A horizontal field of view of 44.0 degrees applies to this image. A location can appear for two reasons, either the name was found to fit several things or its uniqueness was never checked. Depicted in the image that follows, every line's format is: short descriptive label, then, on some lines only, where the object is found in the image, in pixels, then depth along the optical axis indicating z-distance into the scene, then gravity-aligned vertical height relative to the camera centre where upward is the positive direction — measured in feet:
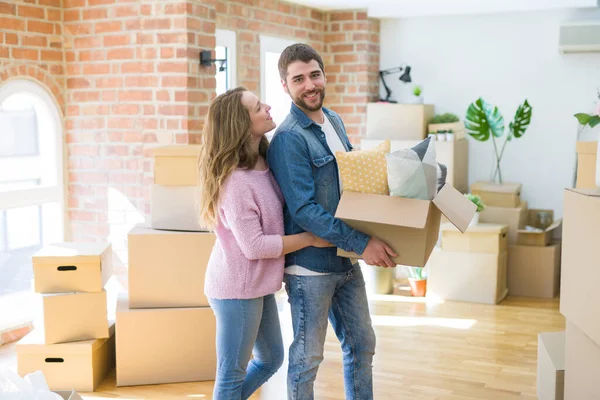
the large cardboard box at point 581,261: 6.98 -1.33
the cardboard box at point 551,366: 9.76 -3.26
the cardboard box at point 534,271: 17.85 -3.54
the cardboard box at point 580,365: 7.32 -2.46
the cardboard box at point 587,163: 11.60 -0.61
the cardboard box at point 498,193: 18.48 -1.74
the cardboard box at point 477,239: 17.30 -2.70
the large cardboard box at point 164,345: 11.76 -3.54
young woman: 7.88 -1.13
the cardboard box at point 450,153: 18.74 -0.74
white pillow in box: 7.52 -0.50
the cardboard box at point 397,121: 19.17 +0.06
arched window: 14.16 -1.13
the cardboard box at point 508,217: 18.35 -2.31
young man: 7.82 -1.05
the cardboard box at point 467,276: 17.25 -3.58
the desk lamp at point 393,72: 20.39 +1.34
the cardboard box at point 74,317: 11.59 -3.07
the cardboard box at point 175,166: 11.54 -0.68
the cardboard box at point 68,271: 11.58 -2.33
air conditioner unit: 18.17 +2.17
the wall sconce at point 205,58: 14.55 +1.25
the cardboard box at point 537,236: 18.01 -2.74
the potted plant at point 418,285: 17.80 -3.86
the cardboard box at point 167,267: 11.58 -2.26
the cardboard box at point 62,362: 11.64 -3.76
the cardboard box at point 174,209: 11.64 -1.37
